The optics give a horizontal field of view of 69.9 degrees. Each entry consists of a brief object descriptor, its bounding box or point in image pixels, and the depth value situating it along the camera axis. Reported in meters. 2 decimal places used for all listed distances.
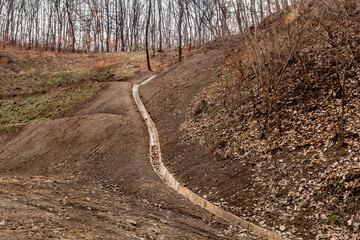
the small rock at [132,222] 4.97
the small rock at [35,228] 3.66
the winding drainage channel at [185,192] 5.58
